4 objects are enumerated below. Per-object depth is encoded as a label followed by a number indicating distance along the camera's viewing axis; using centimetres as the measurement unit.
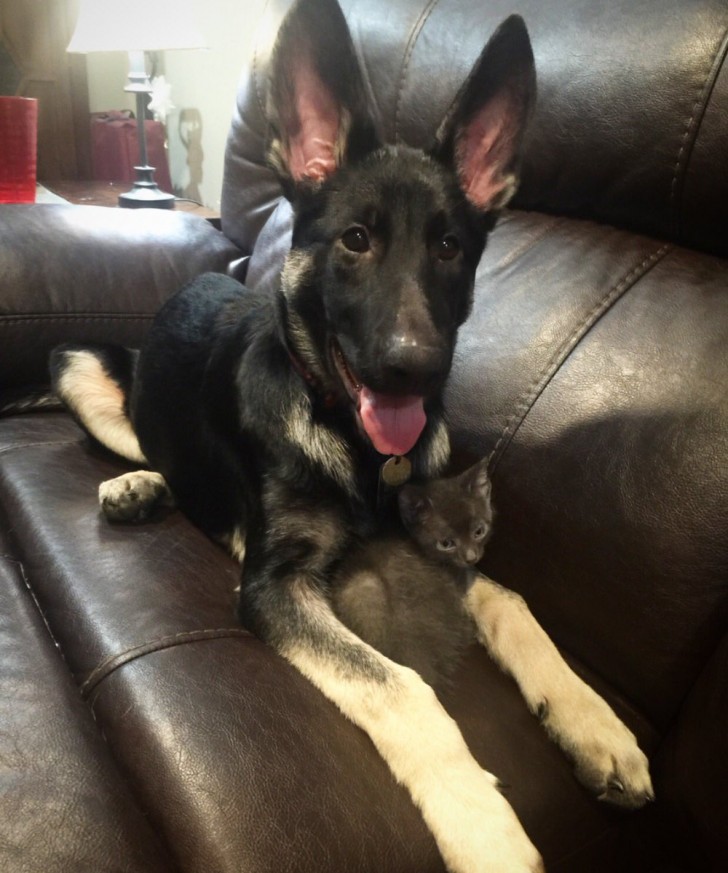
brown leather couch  43
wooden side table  131
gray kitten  55
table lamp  112
